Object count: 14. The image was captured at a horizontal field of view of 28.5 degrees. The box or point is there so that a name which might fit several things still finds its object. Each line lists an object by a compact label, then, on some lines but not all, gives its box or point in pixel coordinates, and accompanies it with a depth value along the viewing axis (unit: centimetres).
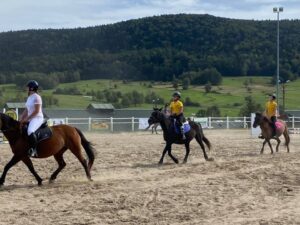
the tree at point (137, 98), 8269
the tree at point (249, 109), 6372
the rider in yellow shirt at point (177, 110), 1778
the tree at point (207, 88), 9288
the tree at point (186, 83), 9694
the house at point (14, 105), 5454
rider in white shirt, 1202
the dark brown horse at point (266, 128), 2238
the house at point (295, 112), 6137
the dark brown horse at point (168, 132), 1773
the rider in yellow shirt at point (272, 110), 2253
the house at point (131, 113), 5861
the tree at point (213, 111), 6664
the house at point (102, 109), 6216
